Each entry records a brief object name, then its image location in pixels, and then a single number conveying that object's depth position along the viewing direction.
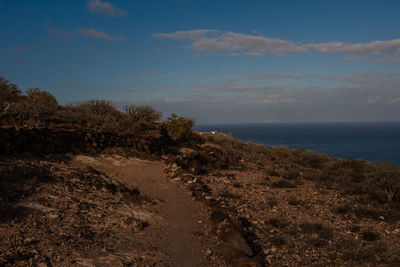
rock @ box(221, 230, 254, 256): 5.26
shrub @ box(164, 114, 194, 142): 16.86
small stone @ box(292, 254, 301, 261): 5.31
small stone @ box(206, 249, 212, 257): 5.12
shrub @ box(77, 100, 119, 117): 15.73
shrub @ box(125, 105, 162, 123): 17.28
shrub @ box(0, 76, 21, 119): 11.60
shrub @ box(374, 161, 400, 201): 10.62
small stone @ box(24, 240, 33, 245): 4.35
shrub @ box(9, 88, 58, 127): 11.07
